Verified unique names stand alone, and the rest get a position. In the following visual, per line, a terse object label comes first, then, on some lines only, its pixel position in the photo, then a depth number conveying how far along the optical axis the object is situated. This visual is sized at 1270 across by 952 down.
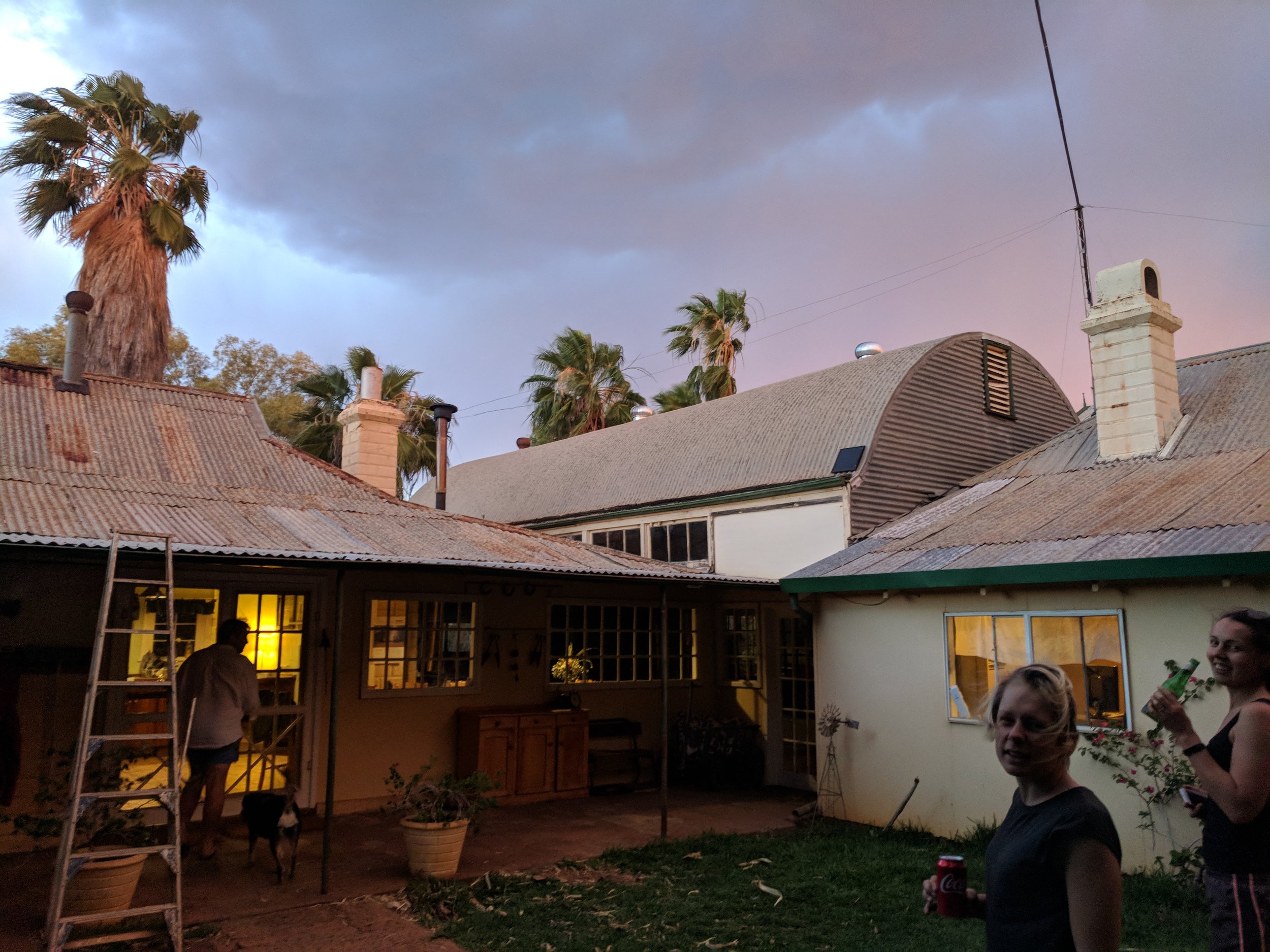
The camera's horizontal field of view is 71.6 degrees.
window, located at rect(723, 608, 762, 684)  11.50
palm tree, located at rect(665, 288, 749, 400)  24.12
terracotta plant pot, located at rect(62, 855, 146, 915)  5.05
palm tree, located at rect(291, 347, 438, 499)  16.89
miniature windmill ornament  8.75
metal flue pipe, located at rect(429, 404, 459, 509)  13.30
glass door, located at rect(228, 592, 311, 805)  8.27
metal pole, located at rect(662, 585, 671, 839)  7.54
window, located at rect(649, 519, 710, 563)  11.72
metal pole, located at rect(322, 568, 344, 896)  5.75
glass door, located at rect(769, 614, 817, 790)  10.53
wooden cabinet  9.28
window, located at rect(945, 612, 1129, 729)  6.90
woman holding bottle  2.28
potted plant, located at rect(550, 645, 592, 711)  10.66
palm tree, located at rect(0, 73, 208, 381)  13.65
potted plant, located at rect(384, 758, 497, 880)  6.27
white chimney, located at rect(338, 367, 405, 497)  11.37
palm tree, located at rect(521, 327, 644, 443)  23.11
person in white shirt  6.60
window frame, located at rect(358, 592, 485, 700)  9.02
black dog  6.16
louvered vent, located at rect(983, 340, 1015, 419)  11.80
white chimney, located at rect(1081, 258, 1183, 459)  8.99
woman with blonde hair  1.70
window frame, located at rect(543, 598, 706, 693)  10.55
